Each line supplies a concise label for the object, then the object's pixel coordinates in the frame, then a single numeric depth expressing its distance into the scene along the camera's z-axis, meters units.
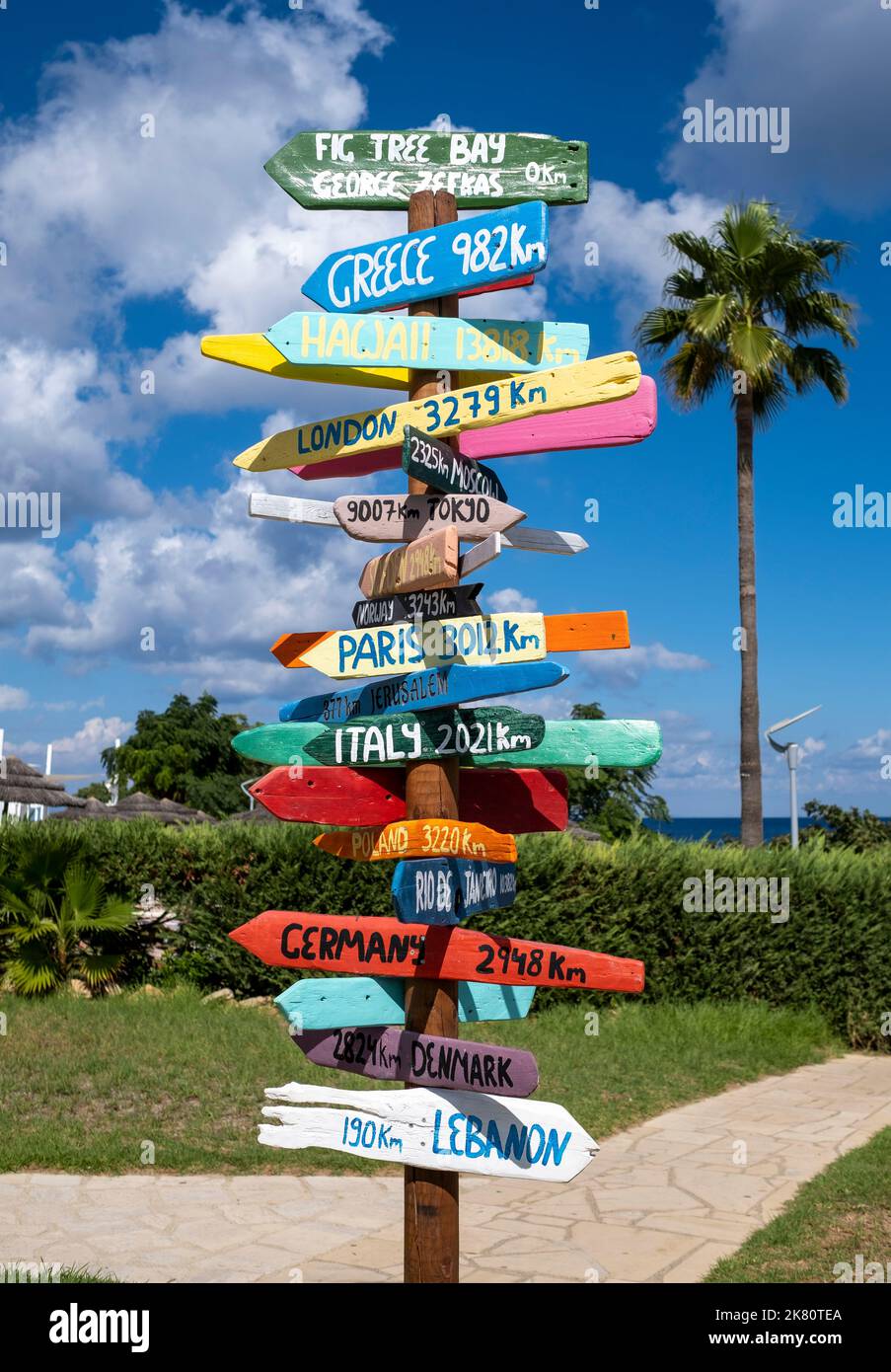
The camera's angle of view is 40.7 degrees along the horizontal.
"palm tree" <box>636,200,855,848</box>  19.33
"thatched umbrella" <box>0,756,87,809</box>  24.89
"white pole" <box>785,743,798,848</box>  19.84
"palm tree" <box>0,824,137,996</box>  12.22
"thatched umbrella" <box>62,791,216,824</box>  29.53
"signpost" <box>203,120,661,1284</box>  3.92
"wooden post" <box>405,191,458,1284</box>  3.95
